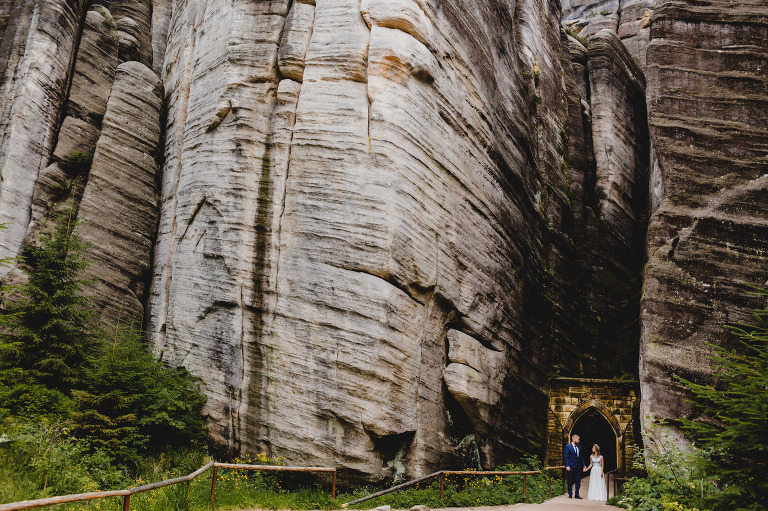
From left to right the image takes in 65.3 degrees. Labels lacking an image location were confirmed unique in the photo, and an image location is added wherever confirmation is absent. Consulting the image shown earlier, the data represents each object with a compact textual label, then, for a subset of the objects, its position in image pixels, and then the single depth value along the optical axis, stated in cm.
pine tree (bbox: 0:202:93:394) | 1198
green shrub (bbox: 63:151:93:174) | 1767
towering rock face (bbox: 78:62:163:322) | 1611
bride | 1445
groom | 1439
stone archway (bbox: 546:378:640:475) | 1886
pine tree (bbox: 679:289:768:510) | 666
